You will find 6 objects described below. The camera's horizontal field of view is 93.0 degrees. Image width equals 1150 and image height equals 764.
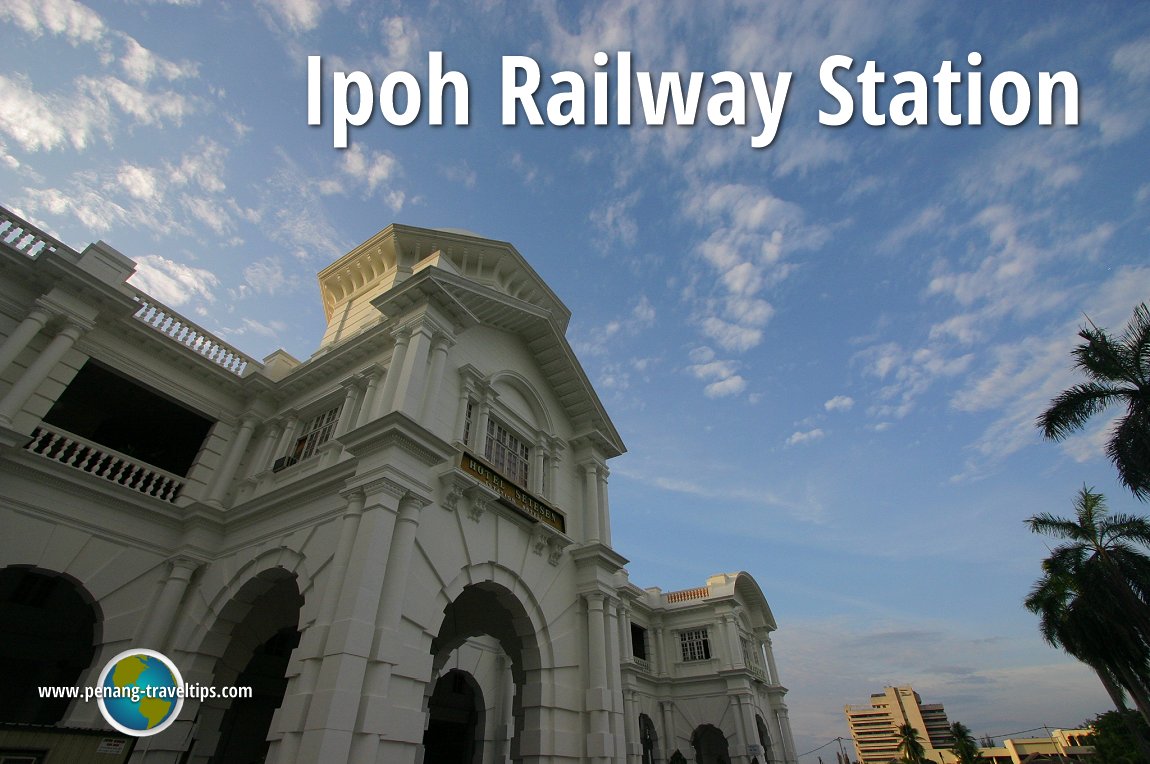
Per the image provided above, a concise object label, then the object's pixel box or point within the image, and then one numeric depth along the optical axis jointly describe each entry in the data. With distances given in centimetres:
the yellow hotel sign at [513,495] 1269
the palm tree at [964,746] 4759
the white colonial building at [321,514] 989
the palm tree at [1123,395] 1605
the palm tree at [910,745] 5431
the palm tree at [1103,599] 2134
